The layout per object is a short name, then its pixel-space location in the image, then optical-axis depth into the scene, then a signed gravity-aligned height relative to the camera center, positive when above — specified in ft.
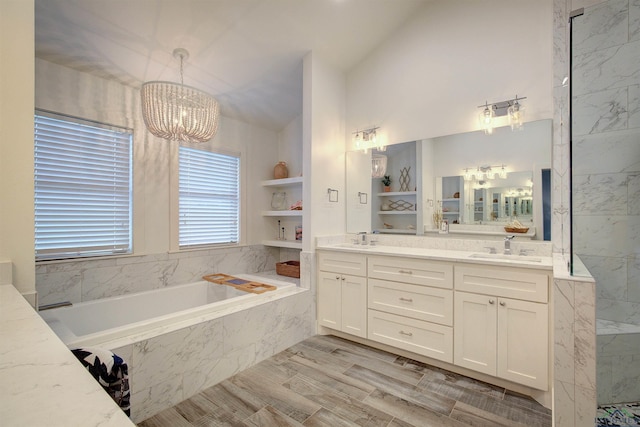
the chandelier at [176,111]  7.04 +2.45
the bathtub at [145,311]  6.18 -2.59
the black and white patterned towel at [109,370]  3.28 -1.74
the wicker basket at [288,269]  12.03 -2.28
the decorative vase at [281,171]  13.42 +1.87
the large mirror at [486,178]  7.83 +1.01
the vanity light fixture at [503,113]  8.05 +2.75
